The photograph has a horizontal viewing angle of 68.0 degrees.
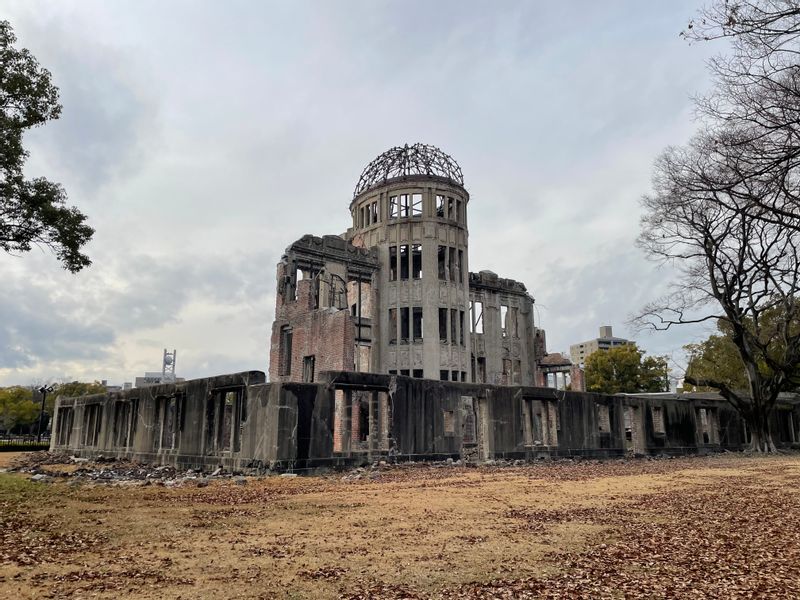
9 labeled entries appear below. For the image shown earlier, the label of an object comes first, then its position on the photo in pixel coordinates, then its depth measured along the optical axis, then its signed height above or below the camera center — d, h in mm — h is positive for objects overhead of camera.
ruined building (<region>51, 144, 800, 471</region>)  16812 +1462
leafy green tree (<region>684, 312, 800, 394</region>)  28758 +4729
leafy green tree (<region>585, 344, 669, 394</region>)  54969 +5330
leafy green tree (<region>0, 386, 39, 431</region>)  56594 +2356
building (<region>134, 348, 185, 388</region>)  98912 +11769
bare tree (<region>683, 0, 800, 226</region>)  7613 +4550
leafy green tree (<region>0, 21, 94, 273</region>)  14219 +6214
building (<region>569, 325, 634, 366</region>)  130925 +21153
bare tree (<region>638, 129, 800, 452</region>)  25641 +6000
